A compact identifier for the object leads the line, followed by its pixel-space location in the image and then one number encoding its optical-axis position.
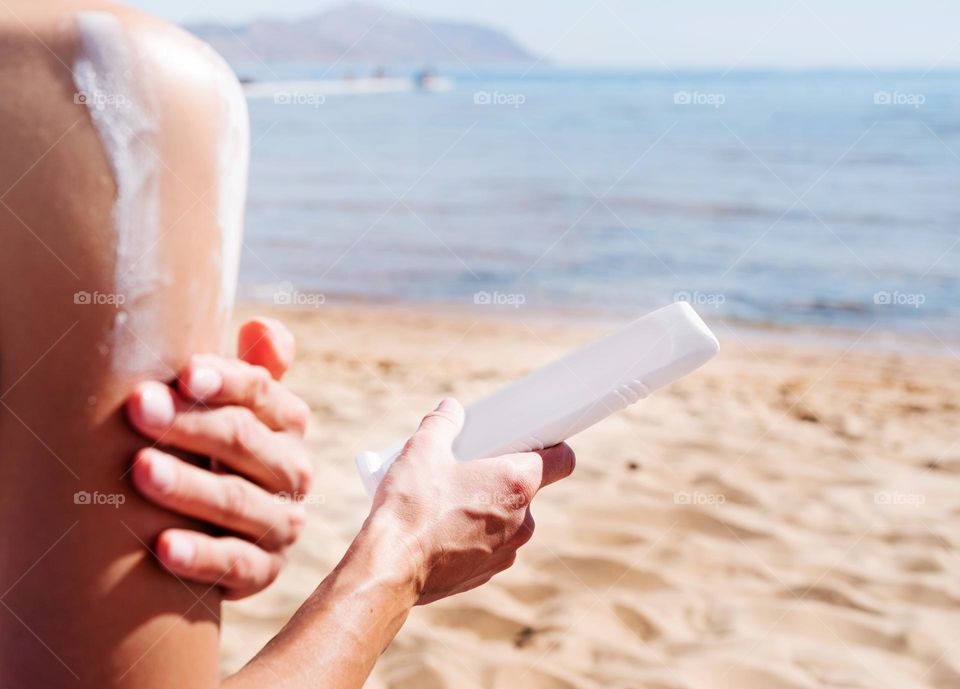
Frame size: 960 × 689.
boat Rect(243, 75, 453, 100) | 24.13
